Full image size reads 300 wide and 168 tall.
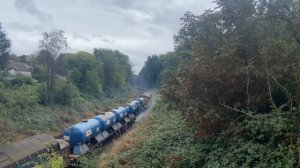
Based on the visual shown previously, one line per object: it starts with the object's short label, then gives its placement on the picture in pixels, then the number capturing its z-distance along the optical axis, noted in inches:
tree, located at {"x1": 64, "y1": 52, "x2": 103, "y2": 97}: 1493.4
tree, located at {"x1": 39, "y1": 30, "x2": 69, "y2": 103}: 1053.2
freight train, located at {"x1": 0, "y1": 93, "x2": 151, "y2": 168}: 464.1
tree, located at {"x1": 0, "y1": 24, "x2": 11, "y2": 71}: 1343.6
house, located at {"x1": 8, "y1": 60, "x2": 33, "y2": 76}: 1528.1
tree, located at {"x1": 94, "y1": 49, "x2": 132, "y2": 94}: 1930.5
